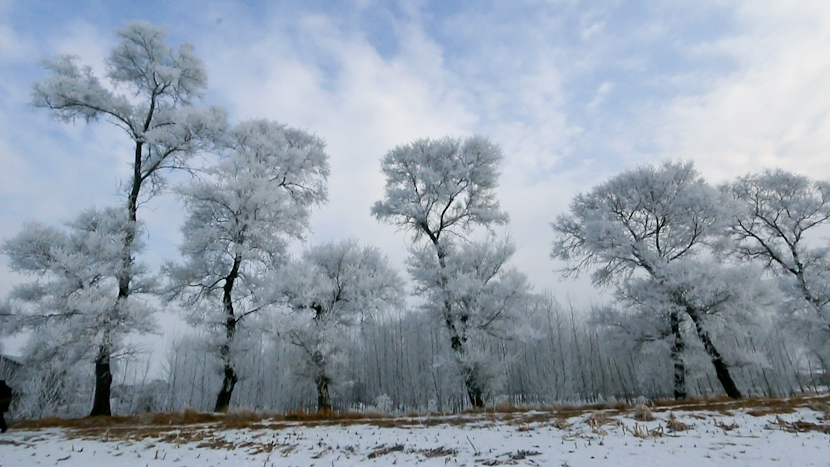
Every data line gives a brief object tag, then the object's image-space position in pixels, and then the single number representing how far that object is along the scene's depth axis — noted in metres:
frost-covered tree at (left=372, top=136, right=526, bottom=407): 18.33
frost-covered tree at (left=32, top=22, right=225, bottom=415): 15.79
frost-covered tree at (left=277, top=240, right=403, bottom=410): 14.38
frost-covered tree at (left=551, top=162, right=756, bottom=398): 15.34
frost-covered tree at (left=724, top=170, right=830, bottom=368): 17.88
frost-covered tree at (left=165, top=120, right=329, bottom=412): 15.30
